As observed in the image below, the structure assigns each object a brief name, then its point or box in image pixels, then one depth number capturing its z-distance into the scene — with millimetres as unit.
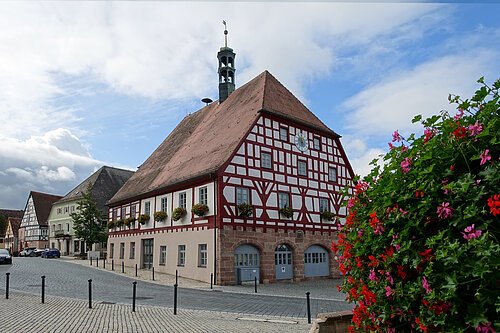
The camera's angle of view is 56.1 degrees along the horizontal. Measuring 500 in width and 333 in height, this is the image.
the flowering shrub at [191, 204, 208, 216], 24188
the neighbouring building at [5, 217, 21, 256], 81125
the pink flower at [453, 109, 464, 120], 3311
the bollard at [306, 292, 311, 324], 11195
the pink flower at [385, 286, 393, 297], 3381
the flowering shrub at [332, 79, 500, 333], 2740
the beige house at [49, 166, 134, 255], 55875
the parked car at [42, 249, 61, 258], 50750
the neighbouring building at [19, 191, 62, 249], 68531
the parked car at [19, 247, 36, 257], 59525
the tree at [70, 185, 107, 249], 46594
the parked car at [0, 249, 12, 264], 34812
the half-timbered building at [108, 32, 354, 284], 24156
